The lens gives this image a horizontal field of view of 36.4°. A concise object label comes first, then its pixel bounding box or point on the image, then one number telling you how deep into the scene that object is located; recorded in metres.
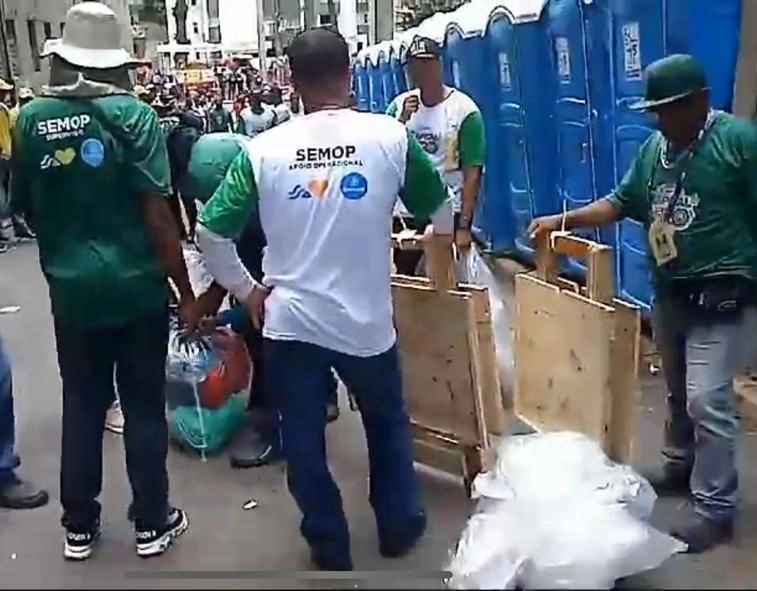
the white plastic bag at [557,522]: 3.33
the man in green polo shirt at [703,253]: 3.77
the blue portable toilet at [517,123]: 8.66
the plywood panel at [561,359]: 3.98
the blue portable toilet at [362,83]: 20.12
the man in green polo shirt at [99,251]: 3.74
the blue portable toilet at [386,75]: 16.34
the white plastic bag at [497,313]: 5.15
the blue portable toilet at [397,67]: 14.41
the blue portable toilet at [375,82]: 17.88
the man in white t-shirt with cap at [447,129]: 5.81
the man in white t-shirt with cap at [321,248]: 3.52
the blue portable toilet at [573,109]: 7.52
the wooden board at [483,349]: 4.28
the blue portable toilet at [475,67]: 10.18
